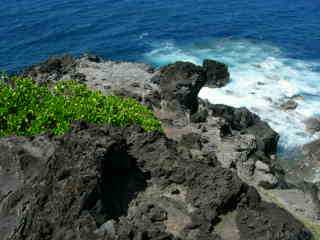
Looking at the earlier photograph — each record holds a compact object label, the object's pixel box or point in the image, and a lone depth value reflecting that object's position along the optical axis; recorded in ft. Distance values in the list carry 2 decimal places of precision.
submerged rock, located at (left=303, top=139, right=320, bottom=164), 182.42
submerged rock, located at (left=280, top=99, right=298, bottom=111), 216.13
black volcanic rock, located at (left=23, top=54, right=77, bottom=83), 191.52
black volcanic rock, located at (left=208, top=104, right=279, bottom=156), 185.26
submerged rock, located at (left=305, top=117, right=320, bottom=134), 201.57
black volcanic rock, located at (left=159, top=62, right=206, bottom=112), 181.06
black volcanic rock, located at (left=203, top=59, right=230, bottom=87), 234.17
